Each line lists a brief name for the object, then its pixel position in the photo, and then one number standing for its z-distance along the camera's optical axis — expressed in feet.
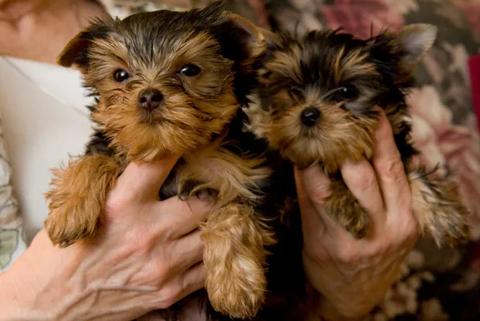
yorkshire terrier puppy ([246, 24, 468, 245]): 2.18
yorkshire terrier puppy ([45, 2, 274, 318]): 1.96
